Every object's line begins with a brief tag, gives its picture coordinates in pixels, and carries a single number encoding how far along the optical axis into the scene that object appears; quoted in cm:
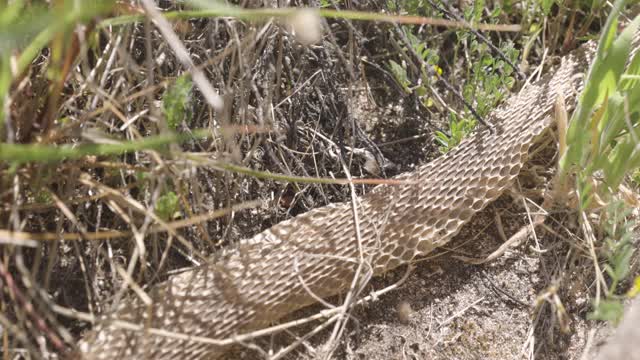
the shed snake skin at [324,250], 56
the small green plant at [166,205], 53
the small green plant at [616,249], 51
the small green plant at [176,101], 52
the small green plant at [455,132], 61
